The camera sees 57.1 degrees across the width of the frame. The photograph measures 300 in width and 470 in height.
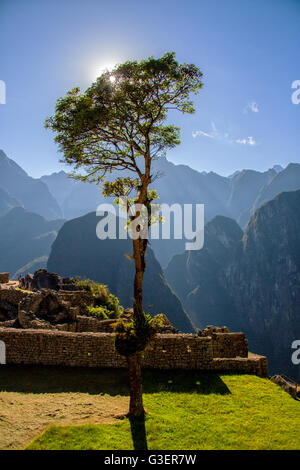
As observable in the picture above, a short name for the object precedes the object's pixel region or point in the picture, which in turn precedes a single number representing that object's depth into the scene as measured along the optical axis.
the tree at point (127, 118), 10.55
